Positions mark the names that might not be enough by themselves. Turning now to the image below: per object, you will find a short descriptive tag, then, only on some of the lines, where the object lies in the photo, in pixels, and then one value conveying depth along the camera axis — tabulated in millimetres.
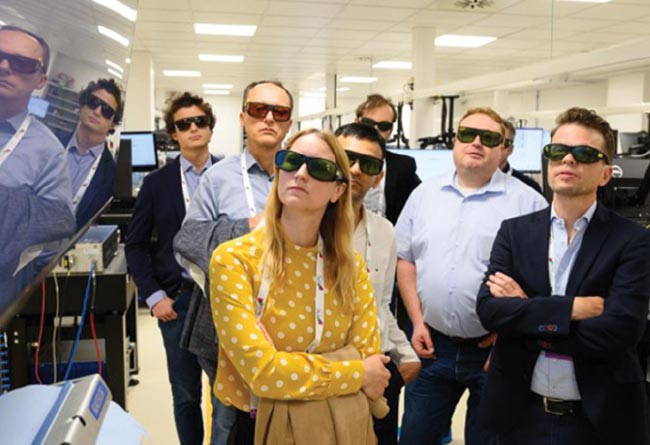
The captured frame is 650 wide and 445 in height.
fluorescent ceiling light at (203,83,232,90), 14734
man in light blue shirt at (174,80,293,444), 1616
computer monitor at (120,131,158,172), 5211
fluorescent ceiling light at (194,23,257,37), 7480
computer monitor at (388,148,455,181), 4734
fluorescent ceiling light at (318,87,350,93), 14922
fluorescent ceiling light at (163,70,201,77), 12156
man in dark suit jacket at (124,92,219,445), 2230
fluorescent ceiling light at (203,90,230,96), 16734
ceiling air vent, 6025
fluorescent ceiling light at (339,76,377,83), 12766
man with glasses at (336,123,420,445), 1789
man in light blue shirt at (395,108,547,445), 2109
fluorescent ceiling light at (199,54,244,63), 9953
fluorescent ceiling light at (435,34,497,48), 8023
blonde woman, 1354
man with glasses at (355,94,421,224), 2668
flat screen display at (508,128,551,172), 6105
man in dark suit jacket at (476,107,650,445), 1629
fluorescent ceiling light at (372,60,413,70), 10312
